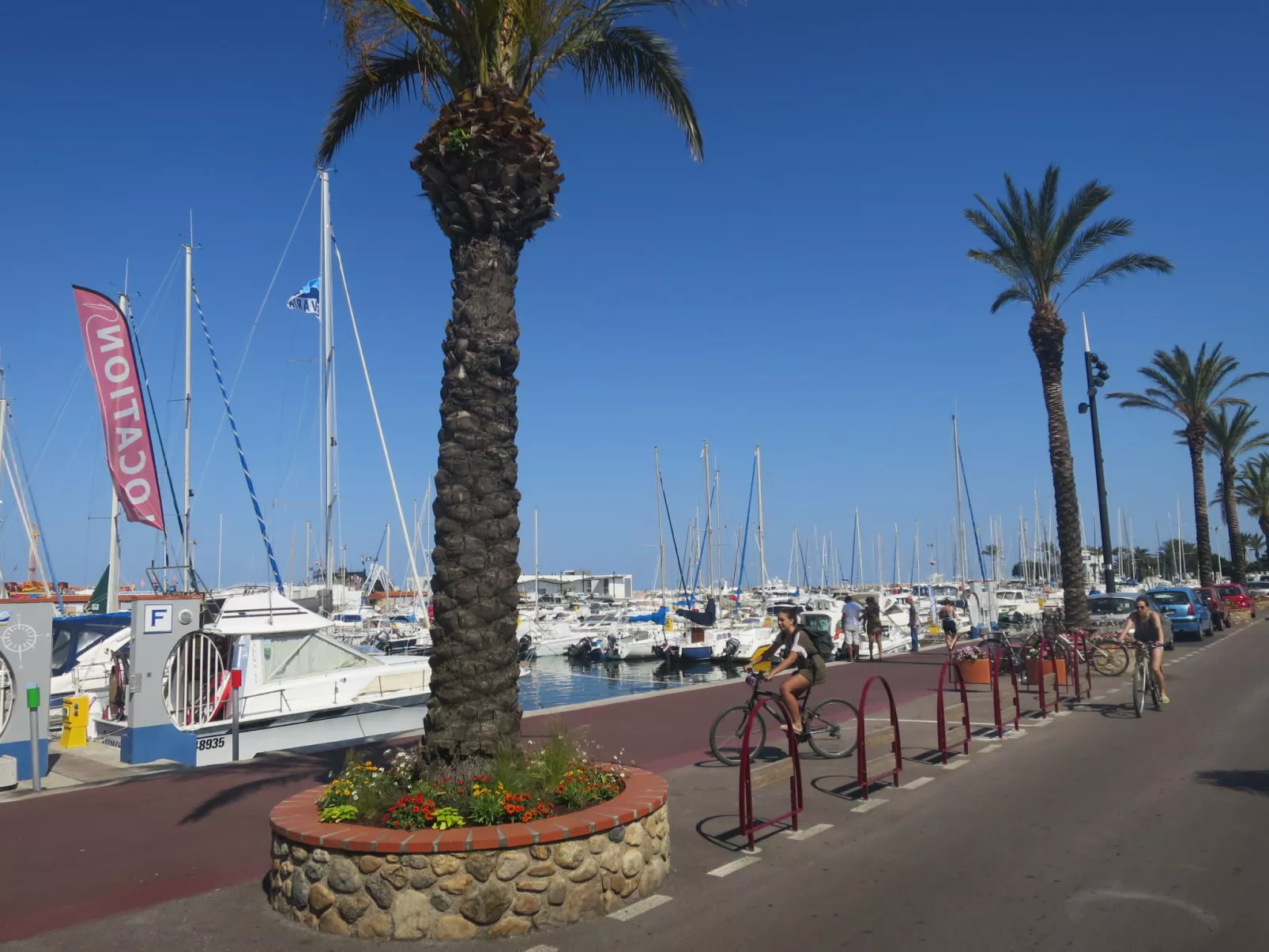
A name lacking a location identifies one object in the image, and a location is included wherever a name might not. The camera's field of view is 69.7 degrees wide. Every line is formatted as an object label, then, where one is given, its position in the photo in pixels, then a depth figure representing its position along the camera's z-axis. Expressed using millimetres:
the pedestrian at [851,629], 25188
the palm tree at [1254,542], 114312
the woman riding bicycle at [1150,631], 13562
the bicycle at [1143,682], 13219
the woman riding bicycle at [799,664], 10273
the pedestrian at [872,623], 24938
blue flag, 27359
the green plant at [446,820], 5863
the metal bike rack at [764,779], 7062
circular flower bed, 5496
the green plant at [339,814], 6133
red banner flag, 17156
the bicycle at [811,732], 10539
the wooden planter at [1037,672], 16406
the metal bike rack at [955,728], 10281
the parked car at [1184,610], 27781
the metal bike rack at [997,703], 11778
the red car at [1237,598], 37688
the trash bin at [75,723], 14109
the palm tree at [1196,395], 38438
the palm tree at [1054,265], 22031
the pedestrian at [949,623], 25981
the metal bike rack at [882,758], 8664
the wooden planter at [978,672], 17469
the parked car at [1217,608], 32375
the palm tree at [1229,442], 43875
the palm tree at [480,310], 6836
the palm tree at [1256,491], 57219
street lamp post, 27531
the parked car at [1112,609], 23906
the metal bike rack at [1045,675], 13515
